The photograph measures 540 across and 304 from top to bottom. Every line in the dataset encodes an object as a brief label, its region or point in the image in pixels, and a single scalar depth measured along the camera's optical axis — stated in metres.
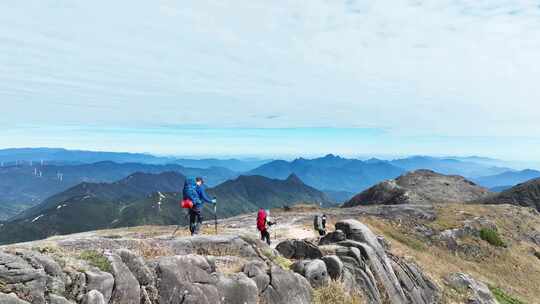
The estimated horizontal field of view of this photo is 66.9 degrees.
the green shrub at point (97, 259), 12.94
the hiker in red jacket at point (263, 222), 28.19
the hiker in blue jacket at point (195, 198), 22.75
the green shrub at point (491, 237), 57.84
